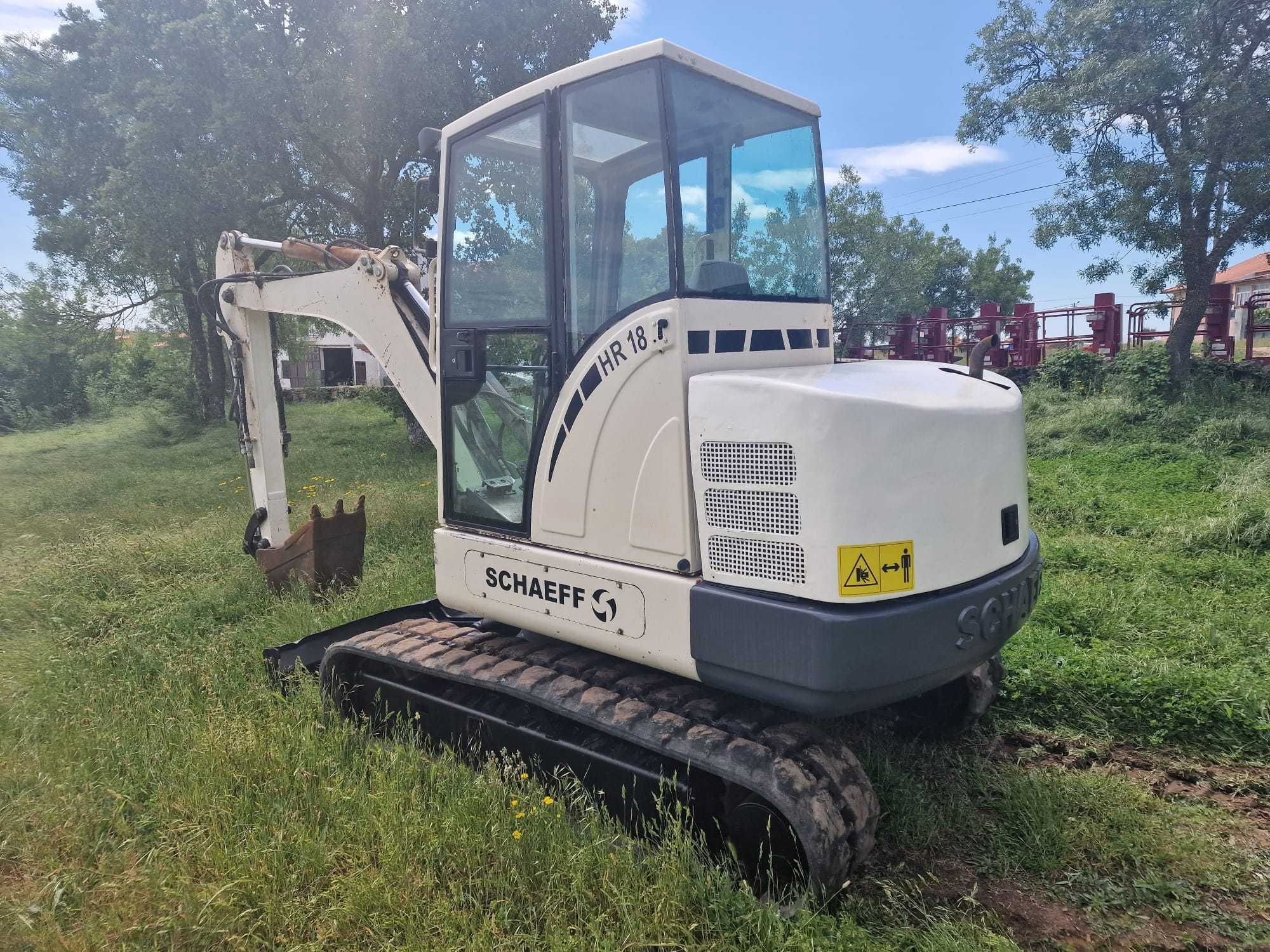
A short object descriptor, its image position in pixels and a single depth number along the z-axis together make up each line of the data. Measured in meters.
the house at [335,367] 39.09
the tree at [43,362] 18.91
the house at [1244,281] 22.04
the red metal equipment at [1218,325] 15.72
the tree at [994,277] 48.72
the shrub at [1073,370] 15.01
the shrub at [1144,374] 13.59
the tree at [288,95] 12.12
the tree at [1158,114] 12.48
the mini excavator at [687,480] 2.63
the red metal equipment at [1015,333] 17.30
